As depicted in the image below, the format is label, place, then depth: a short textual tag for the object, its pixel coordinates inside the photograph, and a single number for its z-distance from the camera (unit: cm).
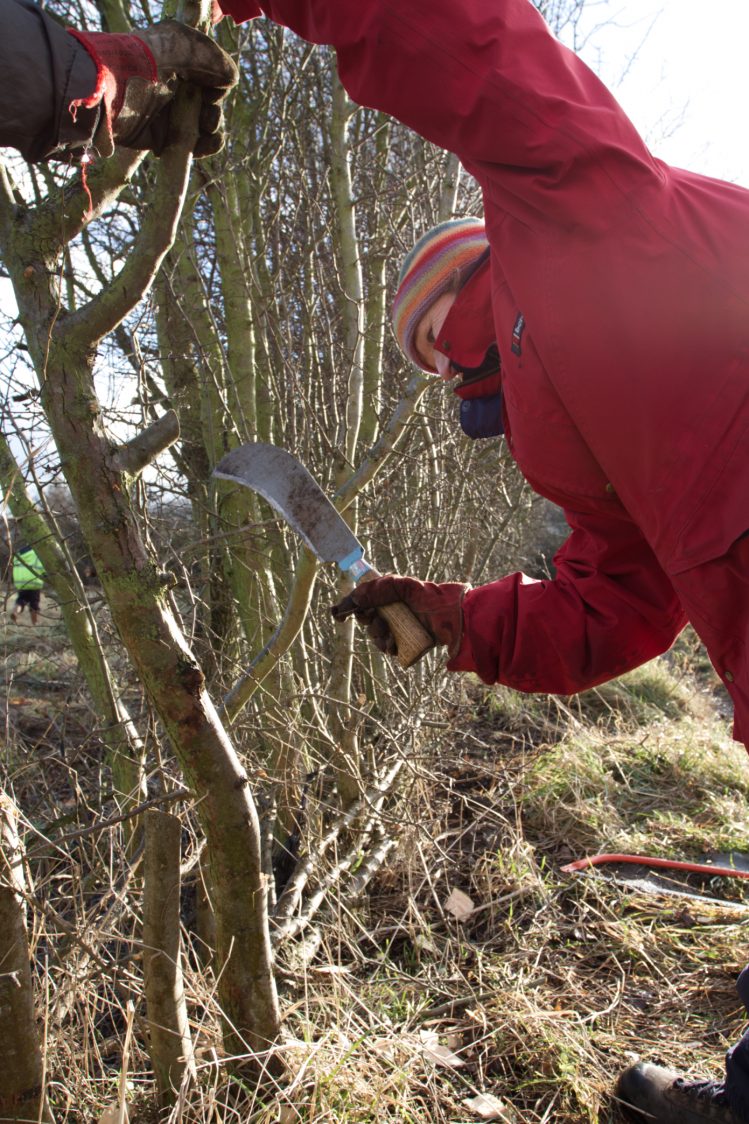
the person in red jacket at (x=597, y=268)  133
